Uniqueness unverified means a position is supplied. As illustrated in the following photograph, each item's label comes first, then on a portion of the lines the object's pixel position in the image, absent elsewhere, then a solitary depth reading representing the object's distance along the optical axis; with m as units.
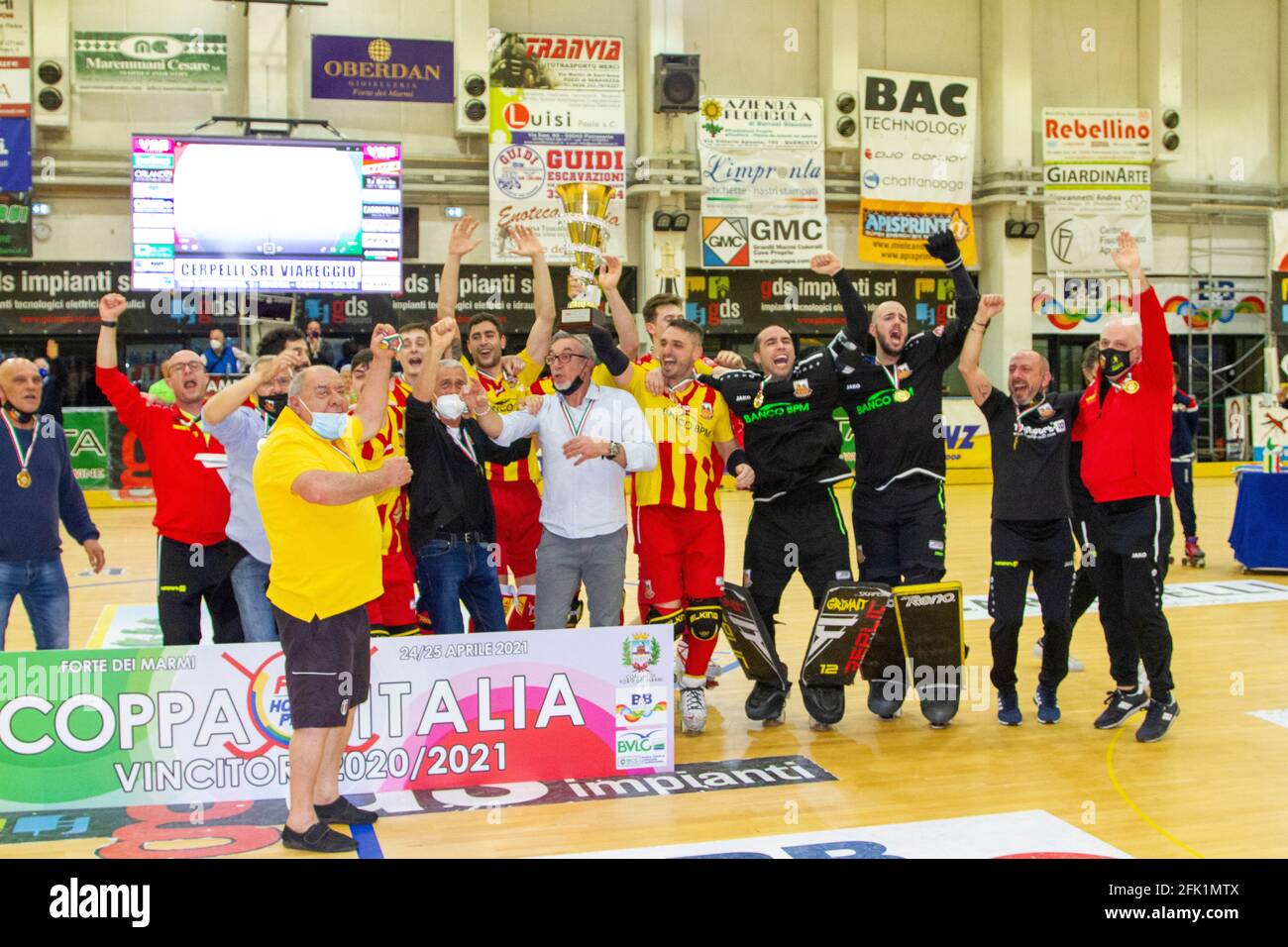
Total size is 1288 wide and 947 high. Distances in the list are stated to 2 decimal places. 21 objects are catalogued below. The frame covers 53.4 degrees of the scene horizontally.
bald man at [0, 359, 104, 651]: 6.41
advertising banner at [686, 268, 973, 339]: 22.06
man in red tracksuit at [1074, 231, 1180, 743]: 6.47
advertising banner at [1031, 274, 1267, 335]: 23.06
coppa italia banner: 5.39
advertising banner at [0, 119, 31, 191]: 18.64
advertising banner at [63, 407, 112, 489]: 18.47
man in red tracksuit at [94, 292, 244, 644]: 6.18
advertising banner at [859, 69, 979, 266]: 21.55
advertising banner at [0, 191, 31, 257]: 19.03
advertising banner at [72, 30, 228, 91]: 19.20
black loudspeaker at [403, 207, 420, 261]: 20.64
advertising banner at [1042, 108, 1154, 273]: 22.17
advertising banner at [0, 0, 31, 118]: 18.72
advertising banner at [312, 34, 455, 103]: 19.81
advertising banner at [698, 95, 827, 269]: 20.80
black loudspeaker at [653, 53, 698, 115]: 20.22
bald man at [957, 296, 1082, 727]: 6.78
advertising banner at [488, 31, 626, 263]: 19.88
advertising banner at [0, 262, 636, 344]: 19.50
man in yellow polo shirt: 4.88
